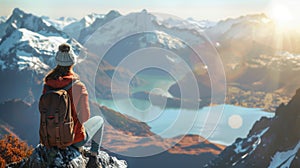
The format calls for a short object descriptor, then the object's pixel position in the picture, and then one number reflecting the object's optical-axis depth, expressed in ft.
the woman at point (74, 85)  24.07
